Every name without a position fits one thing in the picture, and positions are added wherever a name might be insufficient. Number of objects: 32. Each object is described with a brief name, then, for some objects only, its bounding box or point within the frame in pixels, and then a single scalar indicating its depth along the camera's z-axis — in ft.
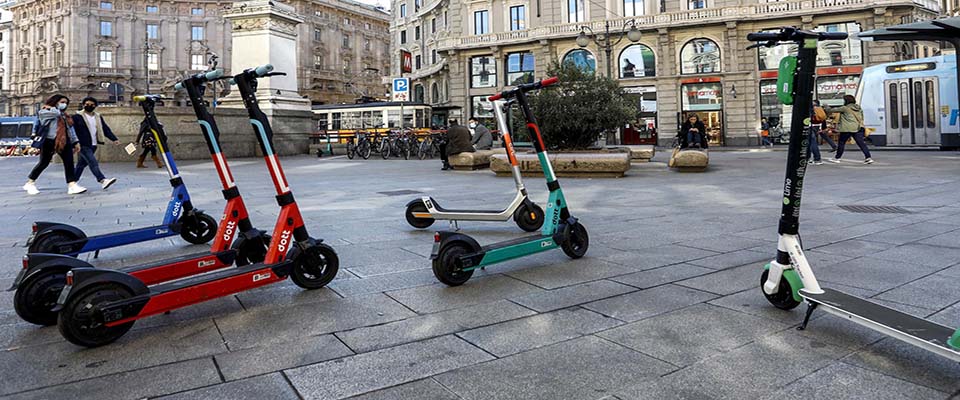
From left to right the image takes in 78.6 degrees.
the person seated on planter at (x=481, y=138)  54.70
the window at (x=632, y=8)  125.90
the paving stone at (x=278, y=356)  8.04
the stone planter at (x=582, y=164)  40.06
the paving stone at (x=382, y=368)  7.45
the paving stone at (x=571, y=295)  11.05
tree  44.16
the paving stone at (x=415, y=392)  7.13
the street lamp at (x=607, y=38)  75.31
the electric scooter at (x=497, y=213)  17.51
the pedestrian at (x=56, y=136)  32.16
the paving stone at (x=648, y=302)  10.38
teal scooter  12.16
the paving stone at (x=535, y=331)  8.90
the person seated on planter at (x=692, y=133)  58.96
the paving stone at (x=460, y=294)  11.10
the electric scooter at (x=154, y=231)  13.82
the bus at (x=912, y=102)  64.75
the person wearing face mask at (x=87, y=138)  34.78
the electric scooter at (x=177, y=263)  9.68
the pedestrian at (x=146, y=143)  51.27
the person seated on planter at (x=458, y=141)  49.80
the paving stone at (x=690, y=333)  8.51
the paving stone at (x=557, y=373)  7.26
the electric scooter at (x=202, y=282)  8.63
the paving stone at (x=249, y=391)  7.21
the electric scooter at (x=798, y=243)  8.57
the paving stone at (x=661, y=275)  12.50
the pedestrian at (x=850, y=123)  49.65
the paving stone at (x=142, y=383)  7.30
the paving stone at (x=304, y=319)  9.40
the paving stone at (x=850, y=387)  6.98
